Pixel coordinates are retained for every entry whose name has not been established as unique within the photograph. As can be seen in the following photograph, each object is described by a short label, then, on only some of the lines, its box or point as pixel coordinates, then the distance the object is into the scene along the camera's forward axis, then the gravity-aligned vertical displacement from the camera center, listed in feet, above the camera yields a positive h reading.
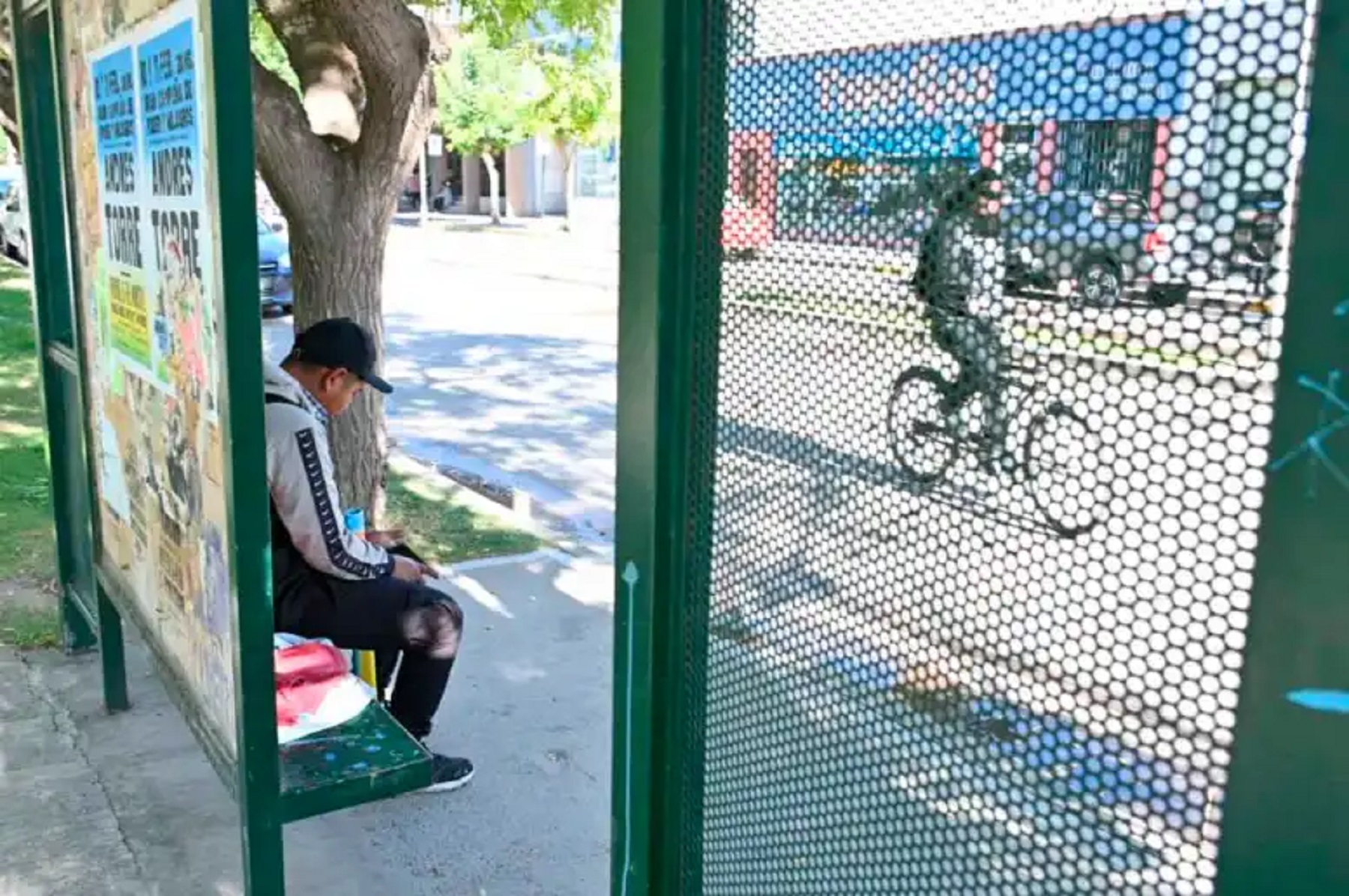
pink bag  9.96 -3.94
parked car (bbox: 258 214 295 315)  54.29 -2.75
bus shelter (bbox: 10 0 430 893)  7.73 -1.28
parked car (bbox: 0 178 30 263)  79.71 -1.16
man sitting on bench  10.45 -3.16
